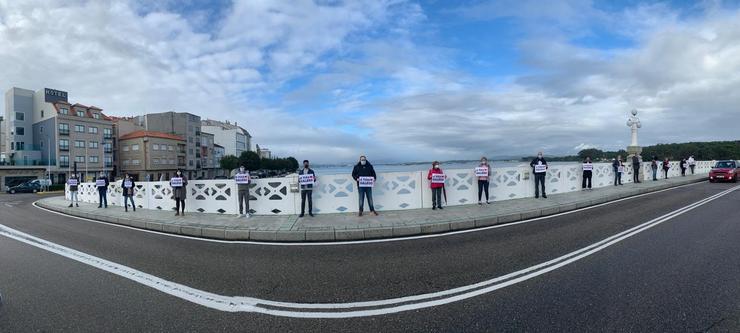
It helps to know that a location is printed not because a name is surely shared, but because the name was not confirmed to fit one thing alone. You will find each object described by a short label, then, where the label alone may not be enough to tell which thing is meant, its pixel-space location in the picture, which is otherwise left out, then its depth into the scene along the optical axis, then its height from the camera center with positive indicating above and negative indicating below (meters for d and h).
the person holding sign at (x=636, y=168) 19.42 -0.59
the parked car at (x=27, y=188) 34.25 -1.88
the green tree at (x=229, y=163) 75.19 +1.08
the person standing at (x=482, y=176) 10.86 -0.50
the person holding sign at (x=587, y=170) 15.14 -0.51
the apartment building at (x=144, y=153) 61.16 +3.24
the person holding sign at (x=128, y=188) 12.21 -0.75
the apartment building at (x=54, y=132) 50.19 +6.70
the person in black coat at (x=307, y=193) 9.38 -0.84
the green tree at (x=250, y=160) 78.44 +1.78
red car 21.72 -1.09
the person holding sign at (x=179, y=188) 10.41 -0.68
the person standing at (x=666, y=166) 23.48 -0.61
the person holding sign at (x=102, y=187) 14.08 -0.79
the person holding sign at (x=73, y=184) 15.43 -0.70
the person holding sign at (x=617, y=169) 17.59 -0.57
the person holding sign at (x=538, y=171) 12.33 -0.42
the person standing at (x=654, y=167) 21.83 -0.61
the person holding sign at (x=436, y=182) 10.12 -0.64
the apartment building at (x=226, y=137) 96.90 +9.76
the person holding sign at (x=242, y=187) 9.60 -0.63
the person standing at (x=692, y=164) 28.65 -0.60
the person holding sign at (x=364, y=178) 9.48 -0.43
